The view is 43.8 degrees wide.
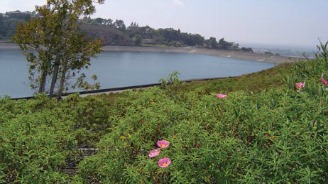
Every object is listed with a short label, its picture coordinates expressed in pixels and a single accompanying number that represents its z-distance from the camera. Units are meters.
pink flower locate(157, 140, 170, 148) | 3.56
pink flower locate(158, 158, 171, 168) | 3.27
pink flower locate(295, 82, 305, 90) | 5.27
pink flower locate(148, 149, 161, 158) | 3.47
